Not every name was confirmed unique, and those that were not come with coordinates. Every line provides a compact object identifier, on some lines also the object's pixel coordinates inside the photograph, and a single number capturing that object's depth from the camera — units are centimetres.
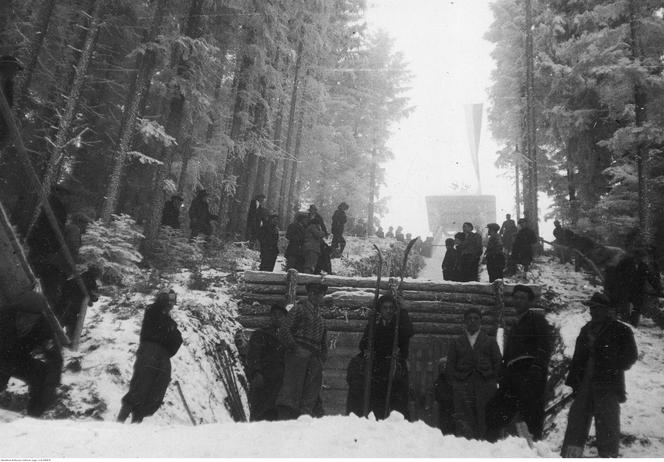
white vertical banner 1888
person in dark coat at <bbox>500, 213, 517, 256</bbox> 1666
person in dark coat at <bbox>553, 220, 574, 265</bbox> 1531
